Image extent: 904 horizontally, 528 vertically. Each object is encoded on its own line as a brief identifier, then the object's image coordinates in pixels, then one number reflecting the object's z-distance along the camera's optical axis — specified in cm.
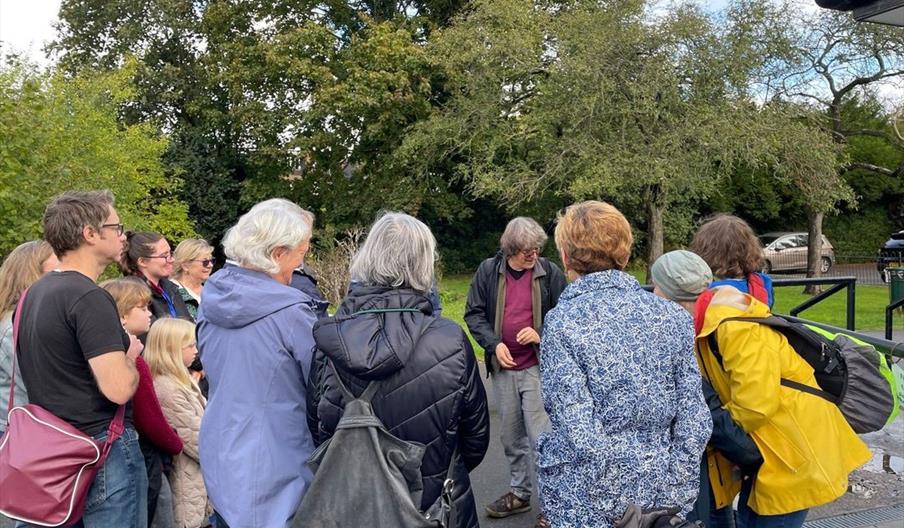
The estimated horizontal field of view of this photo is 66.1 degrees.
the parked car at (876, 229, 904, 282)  1541
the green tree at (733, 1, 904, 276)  1623
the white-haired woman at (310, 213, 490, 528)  219
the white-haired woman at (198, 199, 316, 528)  241
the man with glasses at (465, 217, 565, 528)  420
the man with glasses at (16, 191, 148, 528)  247
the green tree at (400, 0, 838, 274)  1511
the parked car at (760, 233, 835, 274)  2625
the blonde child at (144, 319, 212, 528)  330
